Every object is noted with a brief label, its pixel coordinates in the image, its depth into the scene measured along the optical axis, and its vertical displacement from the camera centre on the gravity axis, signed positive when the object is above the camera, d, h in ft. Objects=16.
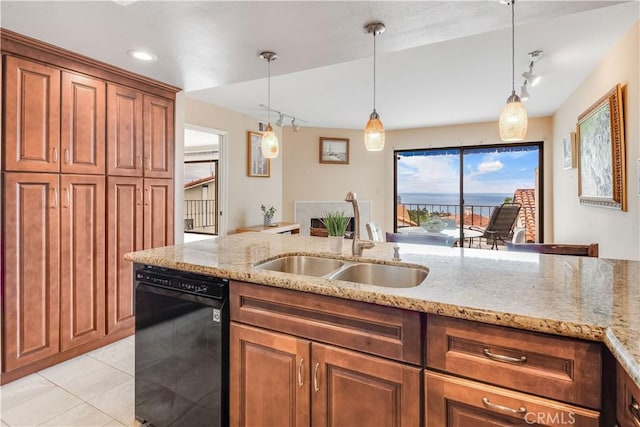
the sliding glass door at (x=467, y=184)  18.28 +1.70
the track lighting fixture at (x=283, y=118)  14.78 +4.69
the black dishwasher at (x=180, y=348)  4.79 -2.10
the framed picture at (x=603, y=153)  8.06 +1.67
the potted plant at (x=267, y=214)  16.29 -0.06
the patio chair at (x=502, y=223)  17.54 -0.54
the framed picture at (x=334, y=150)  19.69 +3.75
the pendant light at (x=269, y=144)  8.32 +1.74
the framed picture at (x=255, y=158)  15.98 +2.72
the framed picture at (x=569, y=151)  12.20 +2.40
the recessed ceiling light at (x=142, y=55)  7.42 +3.60
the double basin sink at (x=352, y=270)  5.11 -0.95
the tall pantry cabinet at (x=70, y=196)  6.77 +0.40
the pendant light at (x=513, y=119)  5.86 +1.68
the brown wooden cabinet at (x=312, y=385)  3.66 -2.10
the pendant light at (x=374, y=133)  7.00 +1.68
